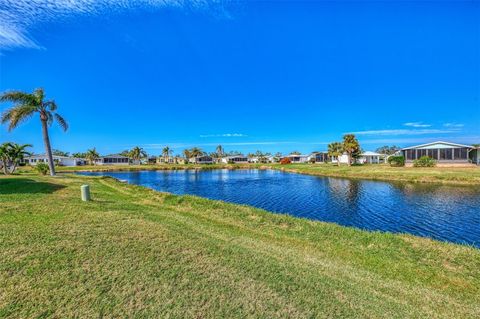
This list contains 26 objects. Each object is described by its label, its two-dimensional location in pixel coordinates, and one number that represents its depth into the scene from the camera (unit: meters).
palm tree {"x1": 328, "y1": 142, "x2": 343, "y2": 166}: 71.76
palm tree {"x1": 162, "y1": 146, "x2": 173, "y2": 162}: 126.81
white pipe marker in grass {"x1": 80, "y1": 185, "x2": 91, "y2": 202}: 12.74
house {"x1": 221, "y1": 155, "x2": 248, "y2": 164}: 121.00
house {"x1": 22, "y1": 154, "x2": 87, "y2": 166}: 89.06
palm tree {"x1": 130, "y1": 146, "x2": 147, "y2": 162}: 110.54
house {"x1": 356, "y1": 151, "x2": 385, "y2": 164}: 80.69
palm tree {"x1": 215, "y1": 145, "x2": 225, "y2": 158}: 136.88
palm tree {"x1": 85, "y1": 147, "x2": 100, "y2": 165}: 99.86
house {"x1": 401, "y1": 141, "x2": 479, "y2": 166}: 47.31
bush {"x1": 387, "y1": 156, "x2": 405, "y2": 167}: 51.95
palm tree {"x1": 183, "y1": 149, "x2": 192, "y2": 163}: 120.91
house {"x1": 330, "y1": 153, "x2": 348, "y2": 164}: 80.11
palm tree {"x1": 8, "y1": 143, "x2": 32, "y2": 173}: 33.76
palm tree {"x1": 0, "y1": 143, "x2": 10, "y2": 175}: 31.97
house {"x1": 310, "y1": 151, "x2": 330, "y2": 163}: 94.31
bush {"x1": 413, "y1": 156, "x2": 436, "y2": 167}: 46.09
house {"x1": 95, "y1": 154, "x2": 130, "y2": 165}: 102.81
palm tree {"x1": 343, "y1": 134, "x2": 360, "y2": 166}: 63.31
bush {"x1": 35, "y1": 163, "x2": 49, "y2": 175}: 32.84
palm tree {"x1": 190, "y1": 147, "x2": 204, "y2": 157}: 119.31
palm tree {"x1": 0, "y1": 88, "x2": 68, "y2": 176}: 24.20
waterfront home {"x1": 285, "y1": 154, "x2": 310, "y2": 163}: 111.12
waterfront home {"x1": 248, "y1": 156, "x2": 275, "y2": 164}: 127.19
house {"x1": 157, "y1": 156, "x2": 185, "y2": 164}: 129.05
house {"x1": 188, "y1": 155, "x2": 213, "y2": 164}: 122.23
